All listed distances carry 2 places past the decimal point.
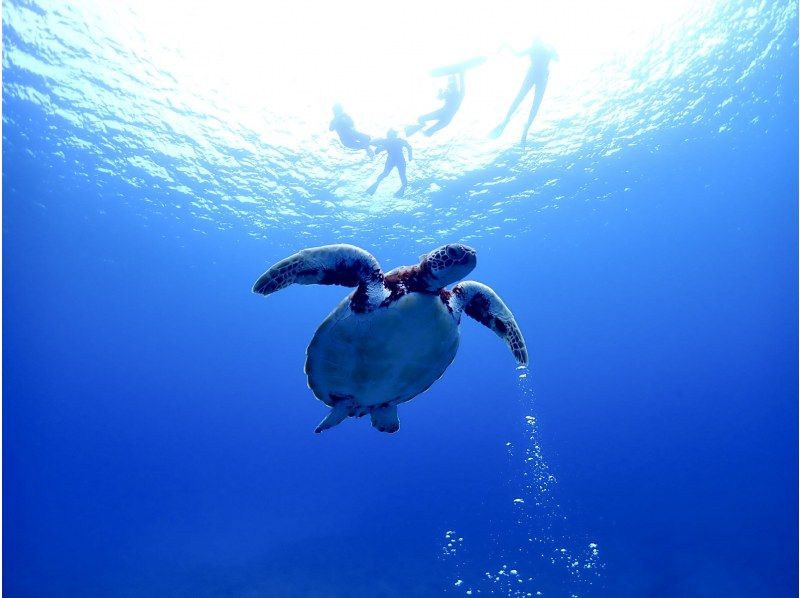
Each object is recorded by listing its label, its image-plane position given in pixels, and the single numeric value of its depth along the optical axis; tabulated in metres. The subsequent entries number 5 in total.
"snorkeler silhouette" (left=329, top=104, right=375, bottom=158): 12.17
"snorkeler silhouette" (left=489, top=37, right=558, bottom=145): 10.37
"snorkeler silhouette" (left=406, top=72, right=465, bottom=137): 11.27
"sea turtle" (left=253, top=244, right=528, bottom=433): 3.92
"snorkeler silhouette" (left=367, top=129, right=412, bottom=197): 13.01
